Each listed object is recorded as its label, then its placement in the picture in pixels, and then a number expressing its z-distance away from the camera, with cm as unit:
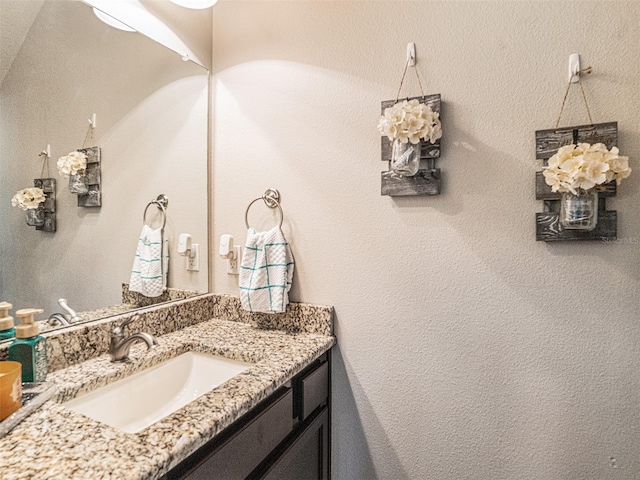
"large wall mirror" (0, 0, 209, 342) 94
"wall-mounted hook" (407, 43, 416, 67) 114
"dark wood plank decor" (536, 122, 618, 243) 94
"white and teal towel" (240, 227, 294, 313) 129
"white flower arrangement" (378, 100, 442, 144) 104
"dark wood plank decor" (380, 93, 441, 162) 111
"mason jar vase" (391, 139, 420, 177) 108
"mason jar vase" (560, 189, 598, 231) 91
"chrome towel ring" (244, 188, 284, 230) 137
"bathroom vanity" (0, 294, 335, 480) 59
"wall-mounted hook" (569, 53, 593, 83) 97
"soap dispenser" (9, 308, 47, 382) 81
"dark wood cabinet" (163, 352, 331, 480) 73
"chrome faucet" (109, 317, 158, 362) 101
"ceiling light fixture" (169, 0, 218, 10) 124
